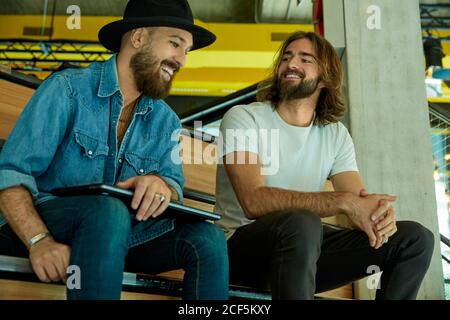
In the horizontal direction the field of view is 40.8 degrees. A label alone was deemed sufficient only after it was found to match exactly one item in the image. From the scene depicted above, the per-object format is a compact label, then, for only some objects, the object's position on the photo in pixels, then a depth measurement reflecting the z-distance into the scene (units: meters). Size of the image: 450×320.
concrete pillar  2.74
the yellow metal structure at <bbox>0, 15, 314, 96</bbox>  10.23
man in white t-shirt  1.68
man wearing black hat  1.36
